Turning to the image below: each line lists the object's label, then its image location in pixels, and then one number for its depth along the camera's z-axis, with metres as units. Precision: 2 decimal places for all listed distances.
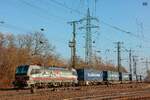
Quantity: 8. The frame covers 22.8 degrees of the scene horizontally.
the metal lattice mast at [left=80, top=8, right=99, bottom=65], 56.44
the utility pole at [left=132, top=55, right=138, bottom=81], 109.47
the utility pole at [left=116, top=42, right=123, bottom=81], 91.11
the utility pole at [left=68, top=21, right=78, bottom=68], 59.88
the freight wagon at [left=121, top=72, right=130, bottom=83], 84.62
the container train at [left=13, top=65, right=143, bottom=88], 48.28
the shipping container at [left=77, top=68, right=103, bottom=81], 65.01
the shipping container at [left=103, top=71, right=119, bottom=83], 74.44
